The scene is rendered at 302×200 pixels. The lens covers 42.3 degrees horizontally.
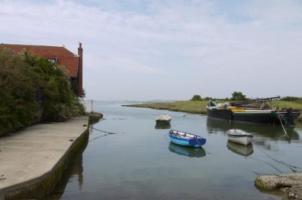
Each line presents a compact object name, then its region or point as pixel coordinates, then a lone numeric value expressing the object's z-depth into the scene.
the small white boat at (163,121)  40.45
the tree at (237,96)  78.00
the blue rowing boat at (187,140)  22.31
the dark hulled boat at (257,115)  41.28
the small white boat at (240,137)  24.02
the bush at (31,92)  18.42
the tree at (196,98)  103.94
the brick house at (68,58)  40.92
